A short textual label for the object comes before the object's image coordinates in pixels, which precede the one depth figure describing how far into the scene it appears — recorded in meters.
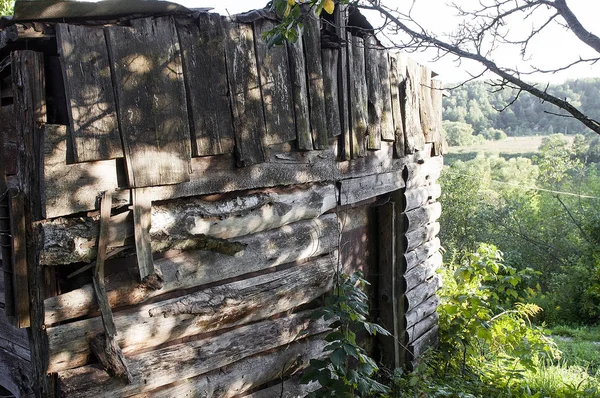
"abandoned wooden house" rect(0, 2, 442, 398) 2.70
